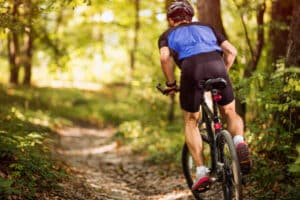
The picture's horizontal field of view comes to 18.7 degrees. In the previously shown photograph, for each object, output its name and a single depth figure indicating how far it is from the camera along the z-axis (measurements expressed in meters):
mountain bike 9.06
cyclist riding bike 9.78
